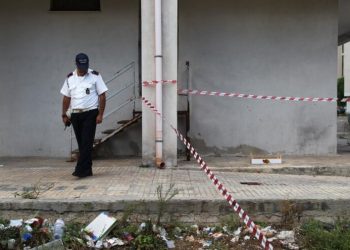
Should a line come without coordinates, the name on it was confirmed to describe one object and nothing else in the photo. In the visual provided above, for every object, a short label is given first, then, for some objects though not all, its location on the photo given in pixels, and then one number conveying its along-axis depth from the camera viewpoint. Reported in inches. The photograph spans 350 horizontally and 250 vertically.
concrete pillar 331.6
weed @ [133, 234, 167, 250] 202.7
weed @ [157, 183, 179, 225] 219.5
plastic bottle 205.9
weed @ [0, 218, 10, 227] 214.5
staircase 409.7
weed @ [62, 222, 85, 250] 201.3
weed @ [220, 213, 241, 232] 219.0
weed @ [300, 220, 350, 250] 195.3
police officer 281.0
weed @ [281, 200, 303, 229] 224.8
